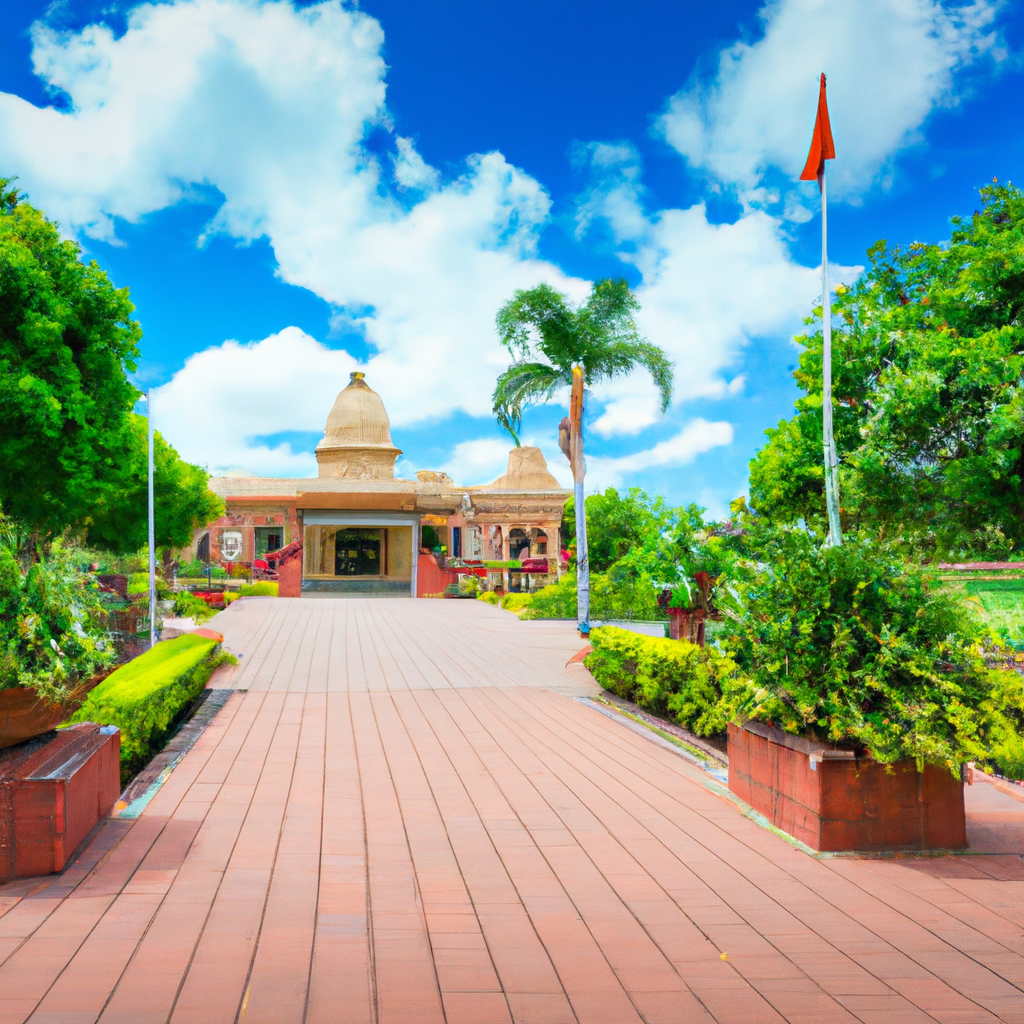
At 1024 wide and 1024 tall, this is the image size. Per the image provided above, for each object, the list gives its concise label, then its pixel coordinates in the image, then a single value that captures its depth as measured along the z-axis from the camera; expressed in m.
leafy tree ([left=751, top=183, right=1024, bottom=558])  18.27
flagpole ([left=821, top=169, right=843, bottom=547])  10.56
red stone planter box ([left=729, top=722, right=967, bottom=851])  4.45
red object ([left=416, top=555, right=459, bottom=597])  30.53
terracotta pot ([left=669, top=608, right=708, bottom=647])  10.30
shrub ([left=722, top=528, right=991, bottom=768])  4.36
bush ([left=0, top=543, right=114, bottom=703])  4.17
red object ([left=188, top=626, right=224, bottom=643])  12.54
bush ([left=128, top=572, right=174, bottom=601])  22.35
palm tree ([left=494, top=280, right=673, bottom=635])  16.75
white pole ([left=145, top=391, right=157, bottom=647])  11.44
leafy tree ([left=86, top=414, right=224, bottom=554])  26.02
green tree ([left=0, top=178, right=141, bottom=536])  14.55
